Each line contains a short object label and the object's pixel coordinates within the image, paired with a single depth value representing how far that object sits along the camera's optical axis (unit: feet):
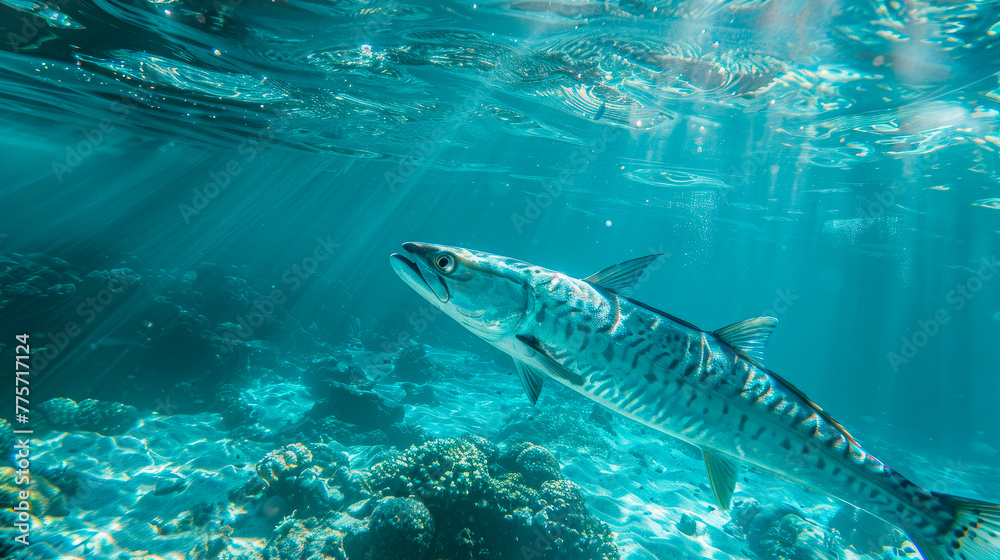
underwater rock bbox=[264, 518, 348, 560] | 17.04
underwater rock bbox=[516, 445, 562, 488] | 23.75
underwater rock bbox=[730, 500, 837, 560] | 27.25
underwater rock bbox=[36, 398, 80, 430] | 25.52
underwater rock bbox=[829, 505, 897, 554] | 33.12
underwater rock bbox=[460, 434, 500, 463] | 25.54
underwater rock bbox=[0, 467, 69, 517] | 17.72
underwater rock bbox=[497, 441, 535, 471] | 25.01
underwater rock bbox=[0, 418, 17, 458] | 21.35
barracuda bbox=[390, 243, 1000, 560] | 7.98
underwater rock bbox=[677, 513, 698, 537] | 27.45
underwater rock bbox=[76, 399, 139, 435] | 26.09
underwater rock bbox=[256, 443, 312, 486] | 21.93
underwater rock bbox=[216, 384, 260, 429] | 31.09
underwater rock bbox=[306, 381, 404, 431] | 33.73
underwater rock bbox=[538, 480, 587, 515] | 20.90
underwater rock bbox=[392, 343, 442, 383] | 52.34
